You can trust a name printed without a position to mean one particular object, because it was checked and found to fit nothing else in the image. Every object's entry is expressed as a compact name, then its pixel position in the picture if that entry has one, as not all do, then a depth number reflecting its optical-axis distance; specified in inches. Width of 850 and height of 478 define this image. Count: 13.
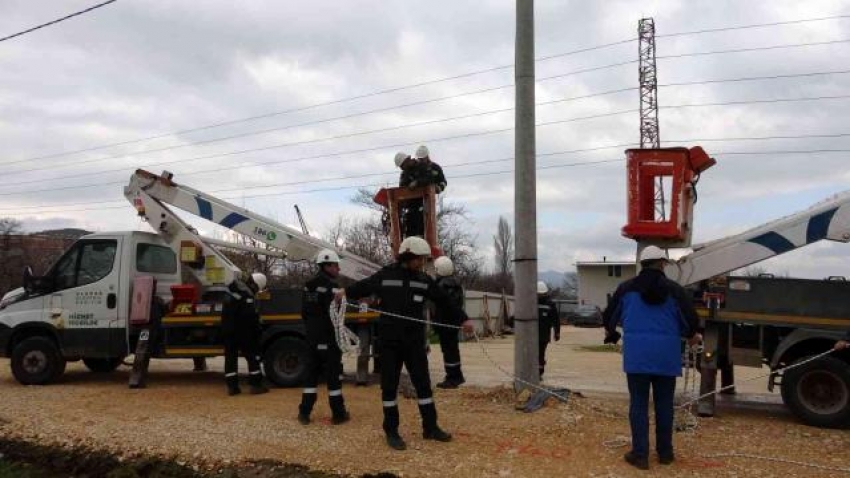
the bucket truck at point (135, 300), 454.6
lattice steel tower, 1718.8
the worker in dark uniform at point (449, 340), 415.8
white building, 2484.0
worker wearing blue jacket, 254.5
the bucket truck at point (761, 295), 331.6
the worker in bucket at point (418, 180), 408.5
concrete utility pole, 364.5
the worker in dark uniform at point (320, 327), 329.7
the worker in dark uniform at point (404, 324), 285.4
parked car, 1791.3
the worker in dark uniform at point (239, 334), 412.5
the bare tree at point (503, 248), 2993.6
